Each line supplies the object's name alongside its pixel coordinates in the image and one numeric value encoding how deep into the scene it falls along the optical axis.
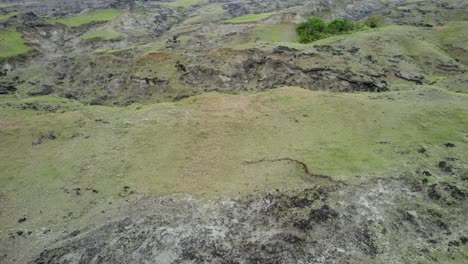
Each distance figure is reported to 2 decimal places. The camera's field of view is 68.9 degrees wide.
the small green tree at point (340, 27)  74.94
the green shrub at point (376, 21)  89.07
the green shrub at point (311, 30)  72.38
